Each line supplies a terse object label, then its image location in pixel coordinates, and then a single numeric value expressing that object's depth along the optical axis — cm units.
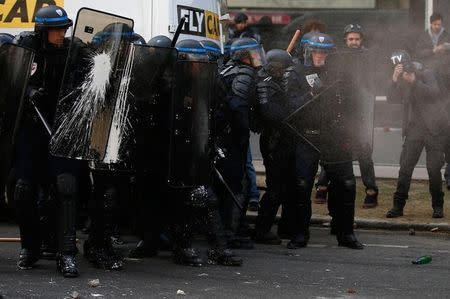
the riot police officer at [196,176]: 1370
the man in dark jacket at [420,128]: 1890
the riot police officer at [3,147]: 1332
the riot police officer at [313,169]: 1598
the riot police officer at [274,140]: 1615
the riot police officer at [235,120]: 1556
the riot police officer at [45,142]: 1344
